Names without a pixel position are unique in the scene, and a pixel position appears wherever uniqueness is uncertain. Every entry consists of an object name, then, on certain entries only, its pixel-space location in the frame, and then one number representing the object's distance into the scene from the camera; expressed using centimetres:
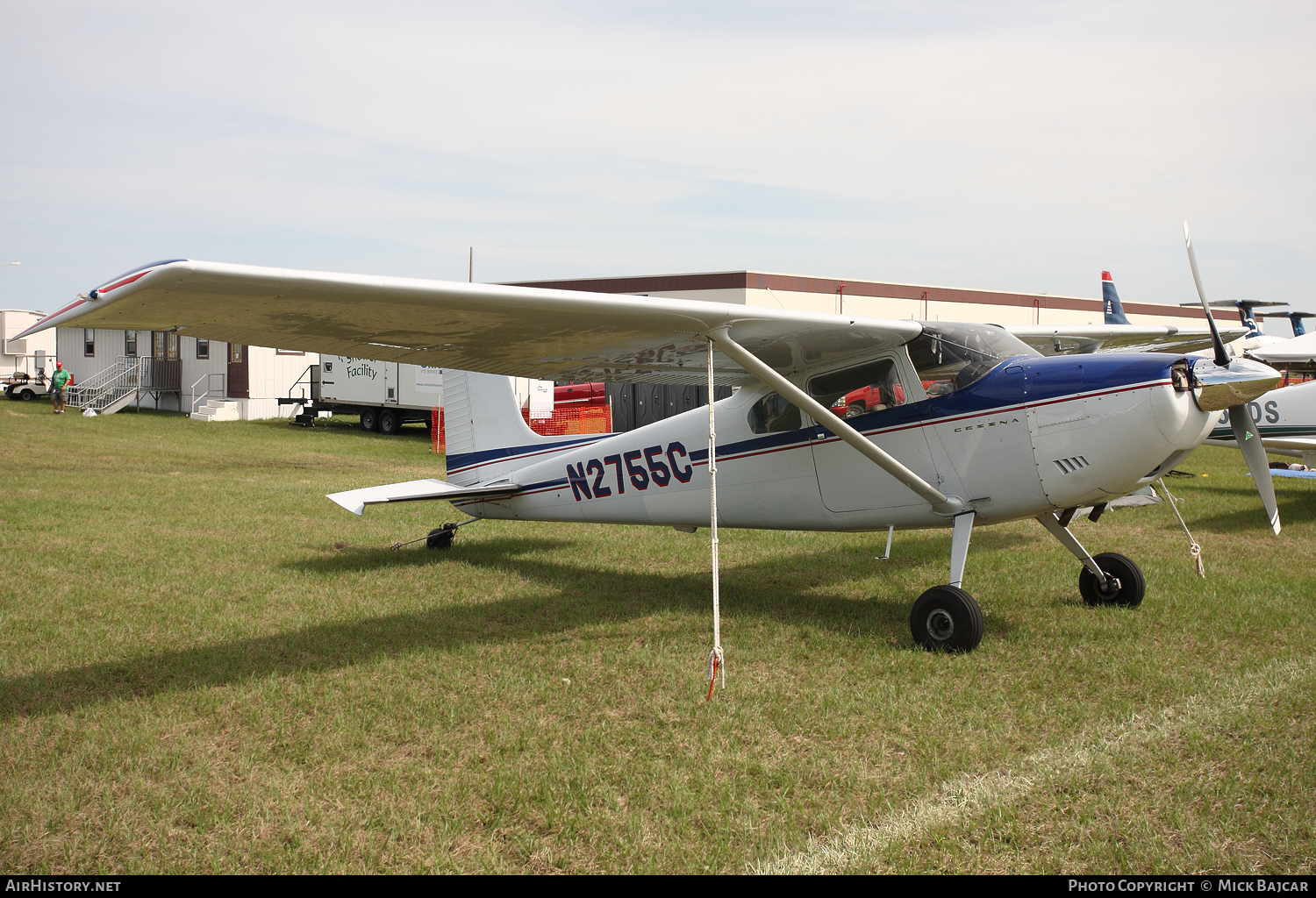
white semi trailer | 2633
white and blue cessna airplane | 475
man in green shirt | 3127
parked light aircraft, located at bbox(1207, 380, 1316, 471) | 1328
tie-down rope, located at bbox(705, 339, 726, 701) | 514
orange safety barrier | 2205
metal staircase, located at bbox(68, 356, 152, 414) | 3488
